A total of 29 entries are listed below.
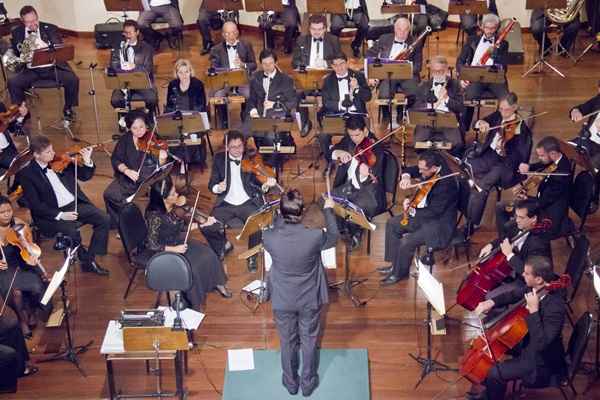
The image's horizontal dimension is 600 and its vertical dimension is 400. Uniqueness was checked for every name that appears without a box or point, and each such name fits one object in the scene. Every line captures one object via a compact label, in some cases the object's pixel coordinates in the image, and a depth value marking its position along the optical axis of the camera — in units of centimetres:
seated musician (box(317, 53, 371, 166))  926
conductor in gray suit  598
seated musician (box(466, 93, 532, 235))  831
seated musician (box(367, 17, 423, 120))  984
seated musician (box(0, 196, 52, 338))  691
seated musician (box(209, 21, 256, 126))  1004
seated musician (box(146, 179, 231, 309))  716
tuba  1159
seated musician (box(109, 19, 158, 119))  1013
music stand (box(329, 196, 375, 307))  675
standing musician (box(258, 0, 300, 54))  1175
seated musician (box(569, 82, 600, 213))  825
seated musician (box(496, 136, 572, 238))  759
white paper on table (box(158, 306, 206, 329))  636
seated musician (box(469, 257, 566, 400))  589
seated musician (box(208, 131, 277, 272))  791
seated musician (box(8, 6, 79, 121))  1041
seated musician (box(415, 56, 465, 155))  892
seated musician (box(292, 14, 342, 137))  1009
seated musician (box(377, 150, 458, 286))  744
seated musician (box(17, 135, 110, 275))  775
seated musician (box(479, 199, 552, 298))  679
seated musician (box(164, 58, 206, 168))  939
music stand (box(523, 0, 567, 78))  1068
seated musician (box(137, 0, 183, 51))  1199
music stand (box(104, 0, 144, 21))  1088
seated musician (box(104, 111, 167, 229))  838
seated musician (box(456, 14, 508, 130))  967
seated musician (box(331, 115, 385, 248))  792
